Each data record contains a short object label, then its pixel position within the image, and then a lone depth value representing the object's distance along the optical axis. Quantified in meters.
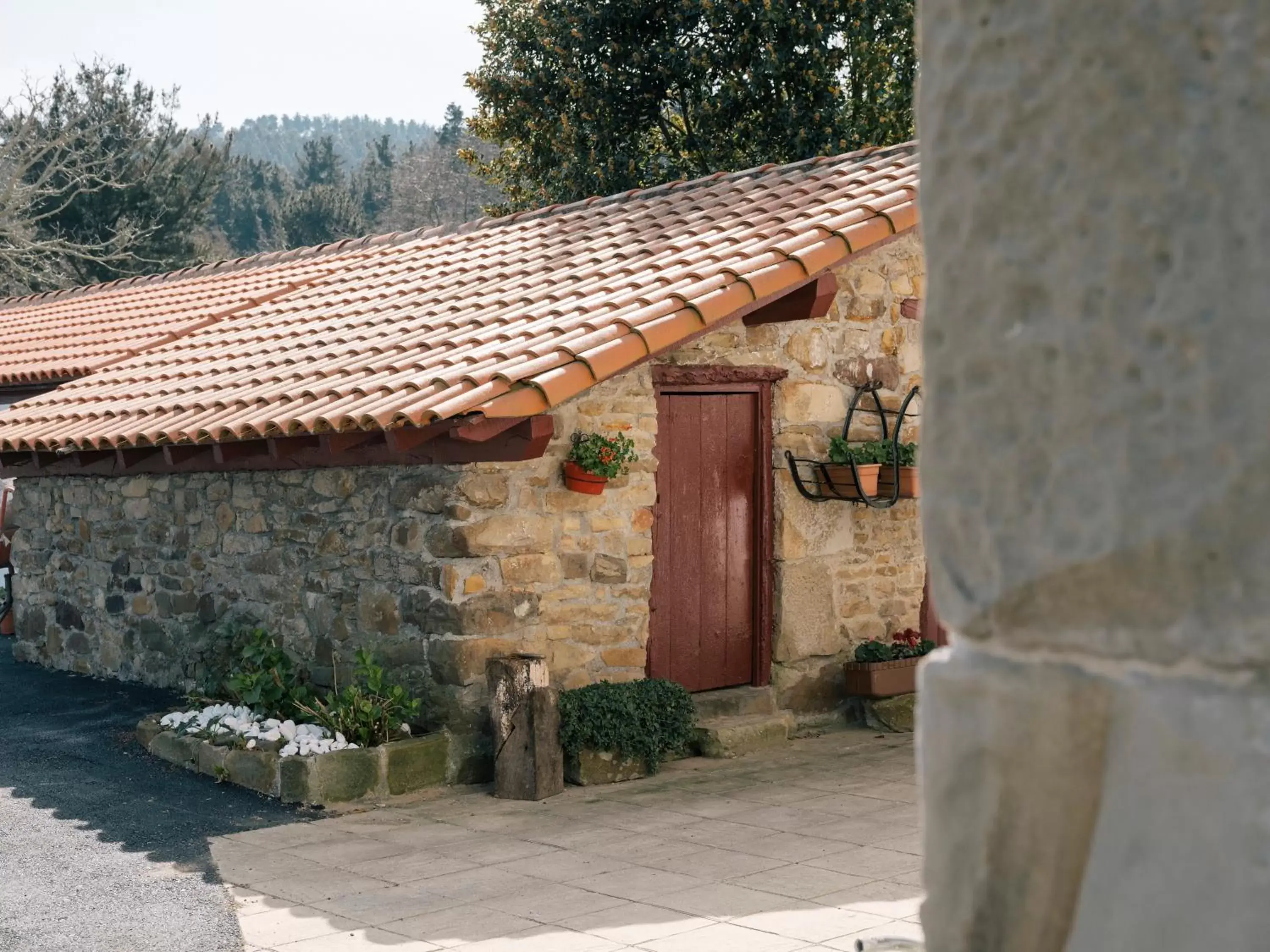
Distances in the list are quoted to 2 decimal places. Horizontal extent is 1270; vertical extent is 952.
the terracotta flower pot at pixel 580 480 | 7.71
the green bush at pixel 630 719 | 7.63
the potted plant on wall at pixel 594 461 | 7.64
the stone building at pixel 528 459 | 7.52
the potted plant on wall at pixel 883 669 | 9.02
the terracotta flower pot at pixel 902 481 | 9.09
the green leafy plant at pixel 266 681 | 8.37
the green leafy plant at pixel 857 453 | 8.95
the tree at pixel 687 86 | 18.56
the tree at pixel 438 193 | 43.69
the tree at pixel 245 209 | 46.91
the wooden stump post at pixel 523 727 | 7.39
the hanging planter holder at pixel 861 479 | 8.84
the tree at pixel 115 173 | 27.92
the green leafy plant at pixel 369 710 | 7.51
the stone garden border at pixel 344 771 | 7.28
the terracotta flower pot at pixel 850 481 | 8.83
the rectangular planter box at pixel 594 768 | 7.69
